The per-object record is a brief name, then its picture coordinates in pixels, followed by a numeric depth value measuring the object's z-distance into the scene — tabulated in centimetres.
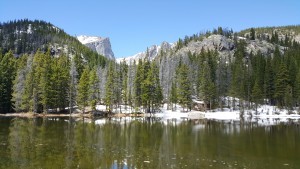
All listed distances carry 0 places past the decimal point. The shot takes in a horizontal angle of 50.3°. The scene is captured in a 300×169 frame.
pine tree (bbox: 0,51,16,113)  9394
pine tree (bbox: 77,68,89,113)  9175
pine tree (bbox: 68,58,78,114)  9393
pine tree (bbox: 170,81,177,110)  10762
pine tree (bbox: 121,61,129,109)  11025
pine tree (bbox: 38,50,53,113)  8975
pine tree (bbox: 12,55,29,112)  9108
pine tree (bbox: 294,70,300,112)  10441
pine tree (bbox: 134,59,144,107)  9956
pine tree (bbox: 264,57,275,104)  11381
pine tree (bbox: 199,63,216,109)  10881
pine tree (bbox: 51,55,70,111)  9238
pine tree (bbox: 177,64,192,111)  10472
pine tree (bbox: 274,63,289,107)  10894
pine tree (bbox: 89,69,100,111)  9261
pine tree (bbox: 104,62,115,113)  9564
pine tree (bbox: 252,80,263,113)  10569
